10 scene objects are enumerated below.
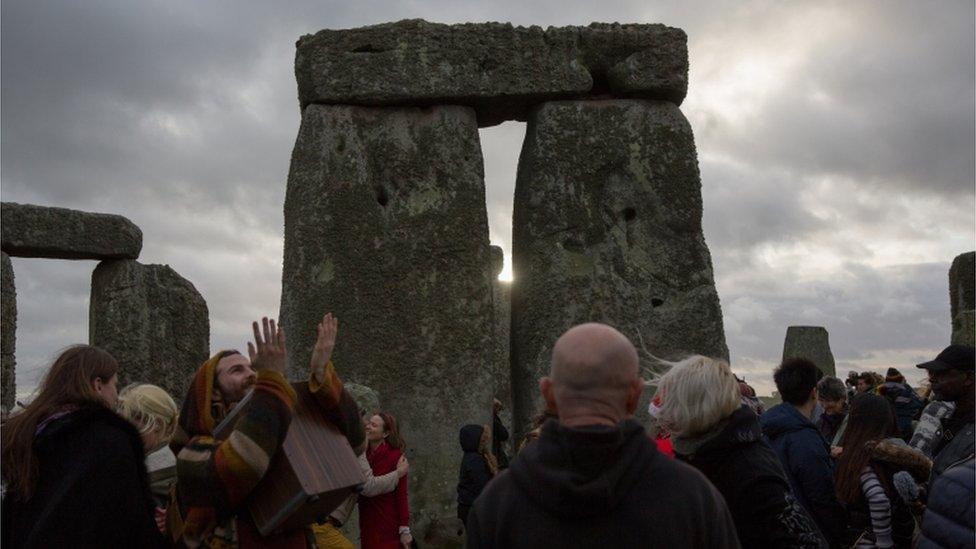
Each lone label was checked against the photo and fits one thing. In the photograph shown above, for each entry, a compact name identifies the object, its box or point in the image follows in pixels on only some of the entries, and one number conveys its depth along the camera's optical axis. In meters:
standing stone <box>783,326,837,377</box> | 15.16
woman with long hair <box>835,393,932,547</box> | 4.73
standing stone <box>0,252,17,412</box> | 11.30
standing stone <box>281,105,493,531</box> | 8.72
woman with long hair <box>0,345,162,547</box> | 3.43
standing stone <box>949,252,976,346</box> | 13.46
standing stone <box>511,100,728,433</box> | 9.09
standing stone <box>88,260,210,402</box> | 12.25
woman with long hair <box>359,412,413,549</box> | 6.40
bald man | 2.44
